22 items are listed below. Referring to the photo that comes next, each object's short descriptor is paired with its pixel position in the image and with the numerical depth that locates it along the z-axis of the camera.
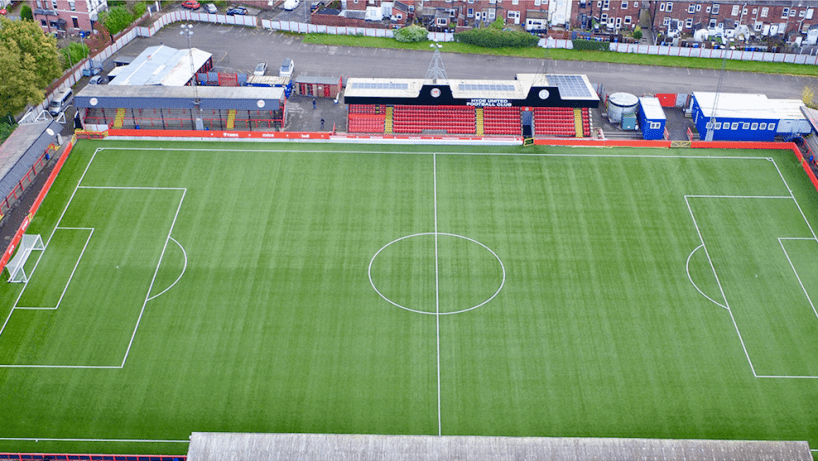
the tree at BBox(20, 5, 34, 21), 115.56
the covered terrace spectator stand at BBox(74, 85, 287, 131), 89.81
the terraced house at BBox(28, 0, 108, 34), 113.75
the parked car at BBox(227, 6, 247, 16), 120.99
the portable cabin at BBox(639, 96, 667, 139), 89.62
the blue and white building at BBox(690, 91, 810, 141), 89.00
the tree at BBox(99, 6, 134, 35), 109.06
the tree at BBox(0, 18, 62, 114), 87.25
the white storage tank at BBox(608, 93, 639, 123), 92.81
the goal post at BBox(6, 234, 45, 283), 68.31
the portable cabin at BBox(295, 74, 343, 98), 98.56
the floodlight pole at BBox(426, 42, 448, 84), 89.06
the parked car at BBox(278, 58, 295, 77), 103.06
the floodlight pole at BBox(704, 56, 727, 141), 89.00
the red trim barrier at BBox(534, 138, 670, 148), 87.38
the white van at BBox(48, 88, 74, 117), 94.28
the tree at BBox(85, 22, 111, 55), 105.81
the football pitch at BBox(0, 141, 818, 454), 57.72
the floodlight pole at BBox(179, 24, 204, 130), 89.88
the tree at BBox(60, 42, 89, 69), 103.38
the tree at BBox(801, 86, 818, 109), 95.56
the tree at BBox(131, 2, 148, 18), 117.62
